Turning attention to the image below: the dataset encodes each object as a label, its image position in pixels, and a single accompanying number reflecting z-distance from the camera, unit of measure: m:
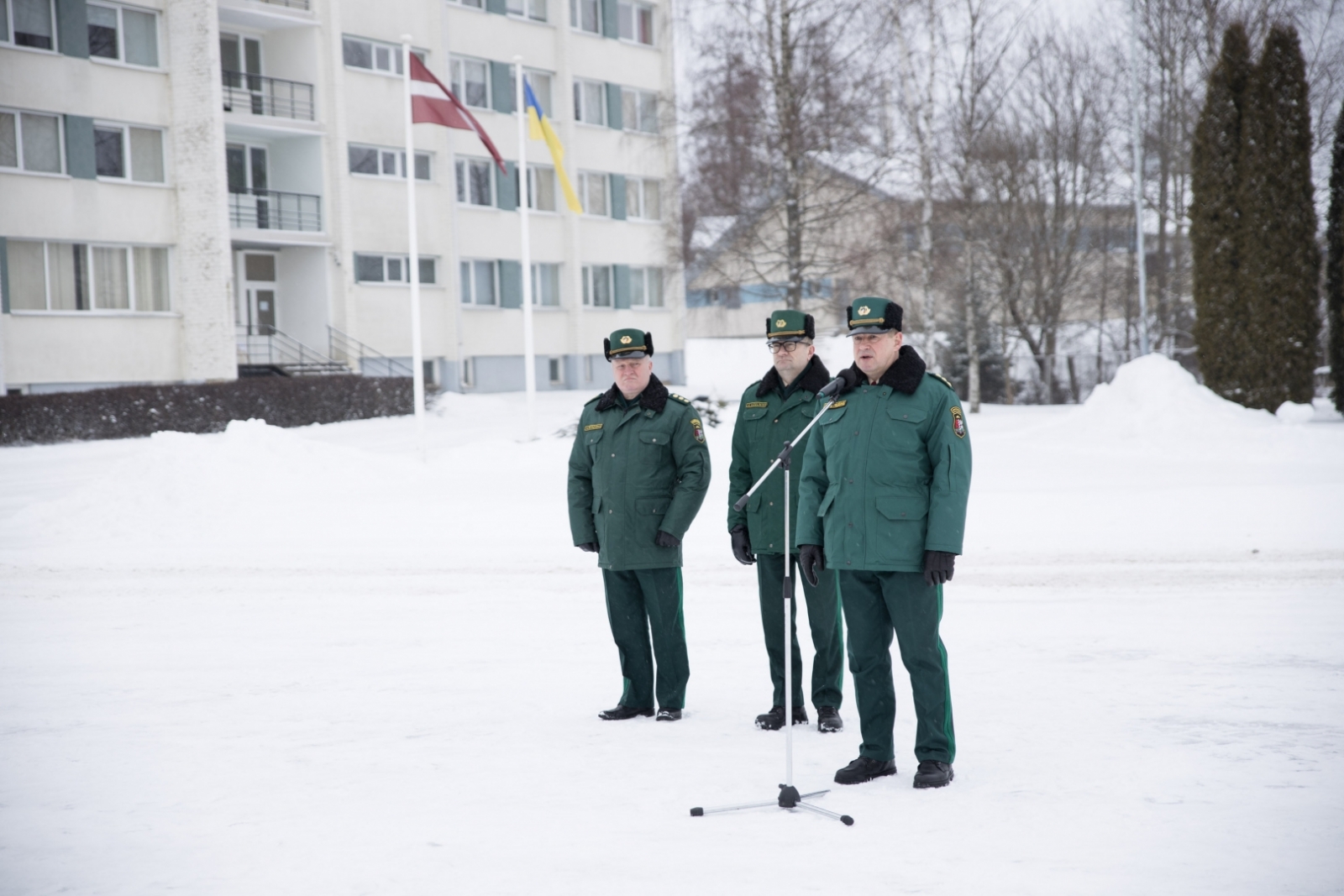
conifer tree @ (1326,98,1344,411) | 23.88
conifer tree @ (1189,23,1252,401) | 24.31
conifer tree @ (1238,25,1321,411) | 23.95
